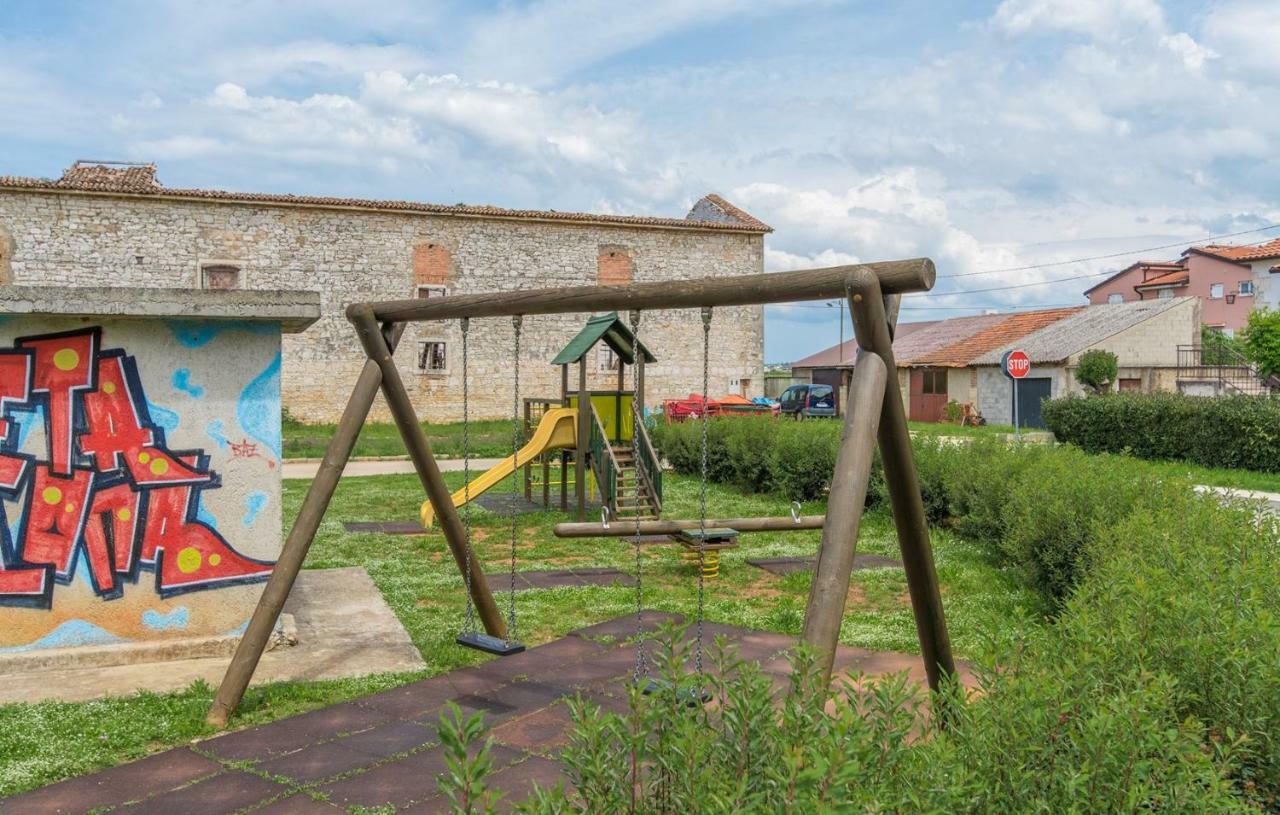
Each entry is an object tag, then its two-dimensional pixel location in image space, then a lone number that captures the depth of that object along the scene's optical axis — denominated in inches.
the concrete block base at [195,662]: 227.0
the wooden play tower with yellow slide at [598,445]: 504.7
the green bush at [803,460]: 573.9
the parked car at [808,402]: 1386.6
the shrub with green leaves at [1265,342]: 1306.6
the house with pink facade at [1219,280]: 1979.6
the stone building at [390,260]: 1088.2
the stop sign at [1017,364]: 825.5
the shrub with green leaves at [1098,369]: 1266.0
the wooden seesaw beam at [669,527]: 277.6
